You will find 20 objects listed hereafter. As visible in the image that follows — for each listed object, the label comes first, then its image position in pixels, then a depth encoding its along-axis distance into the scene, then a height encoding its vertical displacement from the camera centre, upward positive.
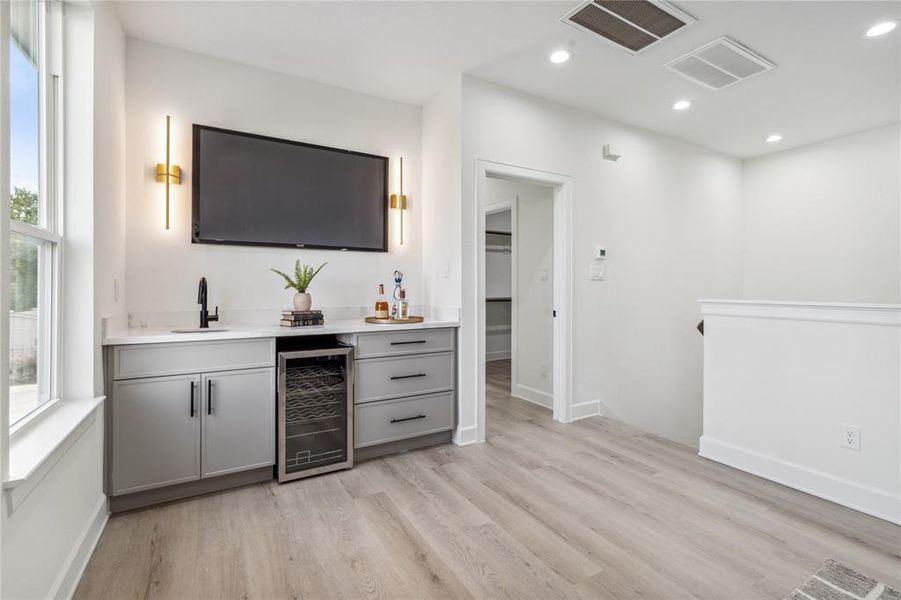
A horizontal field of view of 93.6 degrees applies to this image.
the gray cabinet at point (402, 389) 2.80 -0.63
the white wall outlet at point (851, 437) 2.30 -0.76
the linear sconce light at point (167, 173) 2.65 +0.79
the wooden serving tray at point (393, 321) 3.00 -0.16
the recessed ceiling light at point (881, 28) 2.58 +1.67
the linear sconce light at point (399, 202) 3.50 +0.81
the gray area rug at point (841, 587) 1.62 -1.14
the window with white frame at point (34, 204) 1.50 +0.38
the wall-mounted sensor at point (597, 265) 3.84 +0.31
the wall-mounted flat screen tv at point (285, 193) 2.80 +0.76
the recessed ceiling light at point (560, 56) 2.87 +1.66
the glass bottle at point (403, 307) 3.22 -0.06
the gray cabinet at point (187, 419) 2.13 -0.65
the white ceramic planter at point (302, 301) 2.79 -0.01
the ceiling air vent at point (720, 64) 2.82 +1.66
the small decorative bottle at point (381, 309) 3.19 -0.08
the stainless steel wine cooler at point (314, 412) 2.54 -0.71
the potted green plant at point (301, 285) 2.79 +0.09
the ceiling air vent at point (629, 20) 2.36 +1.64
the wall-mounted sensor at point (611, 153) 3.91 +1.35
